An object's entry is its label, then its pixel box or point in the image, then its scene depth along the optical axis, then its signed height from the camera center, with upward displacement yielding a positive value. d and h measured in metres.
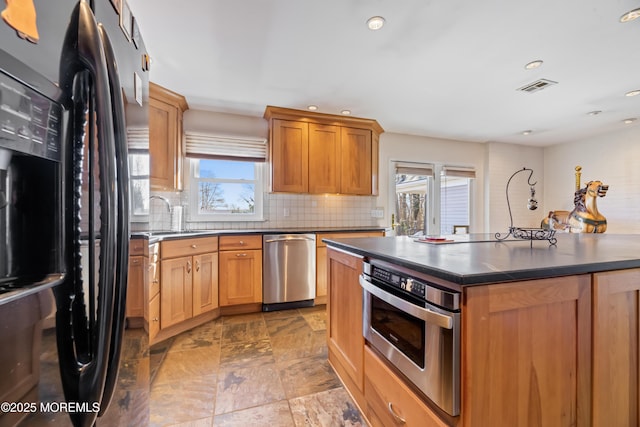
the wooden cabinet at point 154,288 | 2.12 -0.62
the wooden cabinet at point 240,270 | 2.90 -0.64
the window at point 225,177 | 3.38 +0.45
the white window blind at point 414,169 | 4.41 +0.71
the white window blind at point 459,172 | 4.67 +0.71
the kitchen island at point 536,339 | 0.86 -0.44
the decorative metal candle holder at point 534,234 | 1.53 -0.13
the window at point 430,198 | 4.45 +0.24
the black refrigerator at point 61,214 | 0.39 -0.01
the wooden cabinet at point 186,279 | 2.34 -0.64
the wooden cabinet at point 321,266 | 3.25 -0.65
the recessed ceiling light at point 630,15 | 1.76 +1.31
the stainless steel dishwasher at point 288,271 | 3.03 -0.67
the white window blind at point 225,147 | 3.31 +0.81
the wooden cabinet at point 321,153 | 3.36 +0.77
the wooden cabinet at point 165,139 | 2.75 +0.77
